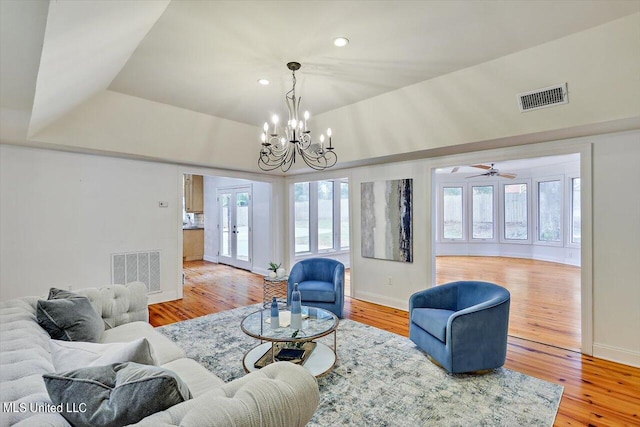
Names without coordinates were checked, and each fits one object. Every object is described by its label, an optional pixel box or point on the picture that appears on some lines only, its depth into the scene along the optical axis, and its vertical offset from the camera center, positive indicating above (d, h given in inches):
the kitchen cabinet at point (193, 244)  360.8 -38.5
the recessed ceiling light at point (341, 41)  105.9 +58.8
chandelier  112.7 +30.2
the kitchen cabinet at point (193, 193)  362.9 +22.2
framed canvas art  184.1 -5.3
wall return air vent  180.2 -34.0
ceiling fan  311.4 +37.9
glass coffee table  103.8 -42.0
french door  299.9 -15.1
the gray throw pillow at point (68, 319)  82.5 -29.3
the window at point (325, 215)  303.4 -3.8
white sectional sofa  41.8 -28.0
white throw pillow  55.8 -26.8
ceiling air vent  111.1 +41.8
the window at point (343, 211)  313.7 +0.1
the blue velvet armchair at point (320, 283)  162.4 -39.8
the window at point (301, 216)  289.6 -4.5
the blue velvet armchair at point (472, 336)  104.5 -43.3
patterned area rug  86.4 -57.5
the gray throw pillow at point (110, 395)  42.6 -25.9
